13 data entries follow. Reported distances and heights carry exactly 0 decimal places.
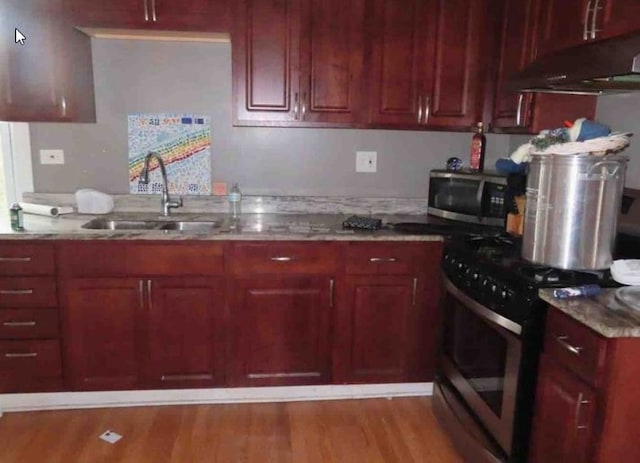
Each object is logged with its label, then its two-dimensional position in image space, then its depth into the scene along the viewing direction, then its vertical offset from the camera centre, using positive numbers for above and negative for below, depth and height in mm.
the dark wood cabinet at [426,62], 2598 +543
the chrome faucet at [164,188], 2781 -162
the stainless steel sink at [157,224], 2662 -349
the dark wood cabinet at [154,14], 2412 +700
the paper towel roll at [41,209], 2615 -276
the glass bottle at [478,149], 2844 +99
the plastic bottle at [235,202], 2877 -235
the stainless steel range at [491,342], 1669 -666
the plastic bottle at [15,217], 2352 -285
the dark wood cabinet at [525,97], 2338 +336
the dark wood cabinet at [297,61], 2514 +514
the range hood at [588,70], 1430 +325
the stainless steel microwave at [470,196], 2514 -160
